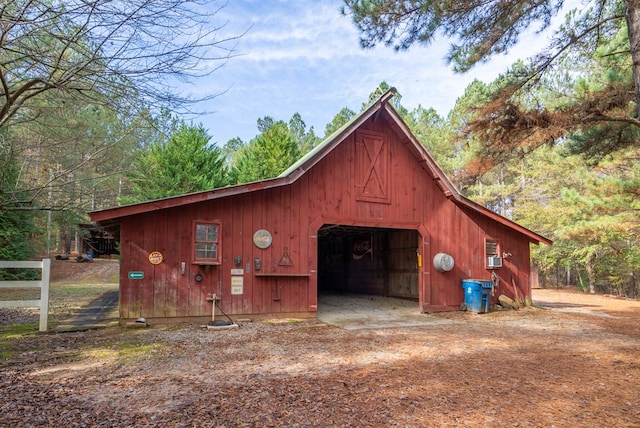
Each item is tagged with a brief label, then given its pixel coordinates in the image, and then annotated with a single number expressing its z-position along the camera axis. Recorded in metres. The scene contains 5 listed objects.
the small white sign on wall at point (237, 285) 8.95
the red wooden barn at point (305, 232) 8.34
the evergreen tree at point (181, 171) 22.20
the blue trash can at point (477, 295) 11.09
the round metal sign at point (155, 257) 8.30
